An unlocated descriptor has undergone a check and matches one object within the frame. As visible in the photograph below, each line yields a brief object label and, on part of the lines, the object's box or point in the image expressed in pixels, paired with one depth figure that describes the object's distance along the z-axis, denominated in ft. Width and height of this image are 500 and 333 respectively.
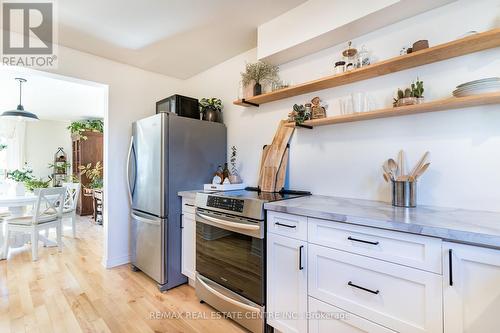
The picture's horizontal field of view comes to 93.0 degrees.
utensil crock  4.80
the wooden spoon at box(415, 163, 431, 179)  4.75
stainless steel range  5.35
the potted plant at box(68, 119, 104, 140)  19.46
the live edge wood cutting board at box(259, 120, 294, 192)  7.32
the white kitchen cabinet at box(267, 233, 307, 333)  4.75
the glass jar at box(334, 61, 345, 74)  5.90
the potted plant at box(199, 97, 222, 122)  9.17
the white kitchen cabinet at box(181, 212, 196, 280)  7.41
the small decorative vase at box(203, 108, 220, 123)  9.14
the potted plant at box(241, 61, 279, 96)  7.76
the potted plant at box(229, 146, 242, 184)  9.00
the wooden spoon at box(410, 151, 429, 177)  4.94
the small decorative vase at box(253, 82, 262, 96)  7.76
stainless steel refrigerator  7.54
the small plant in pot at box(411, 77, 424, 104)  4.88
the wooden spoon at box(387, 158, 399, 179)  5.24
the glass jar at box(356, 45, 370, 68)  5.68
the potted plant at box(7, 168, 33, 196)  11.37
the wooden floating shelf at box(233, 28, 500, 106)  4.17
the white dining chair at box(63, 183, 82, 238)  12.64
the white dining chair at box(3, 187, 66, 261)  10.30
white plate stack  3.96
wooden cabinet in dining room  19.34
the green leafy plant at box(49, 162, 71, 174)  21.40
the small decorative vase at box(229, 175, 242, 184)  8.40
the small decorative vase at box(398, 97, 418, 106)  4.83
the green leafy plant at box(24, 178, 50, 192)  16.22
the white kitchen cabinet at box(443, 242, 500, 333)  3.01
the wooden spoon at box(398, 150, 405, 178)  5.25
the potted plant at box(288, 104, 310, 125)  6.47
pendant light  11.69
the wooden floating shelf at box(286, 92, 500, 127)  4.11
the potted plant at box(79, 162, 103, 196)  18.51
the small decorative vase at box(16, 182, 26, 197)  11.34
